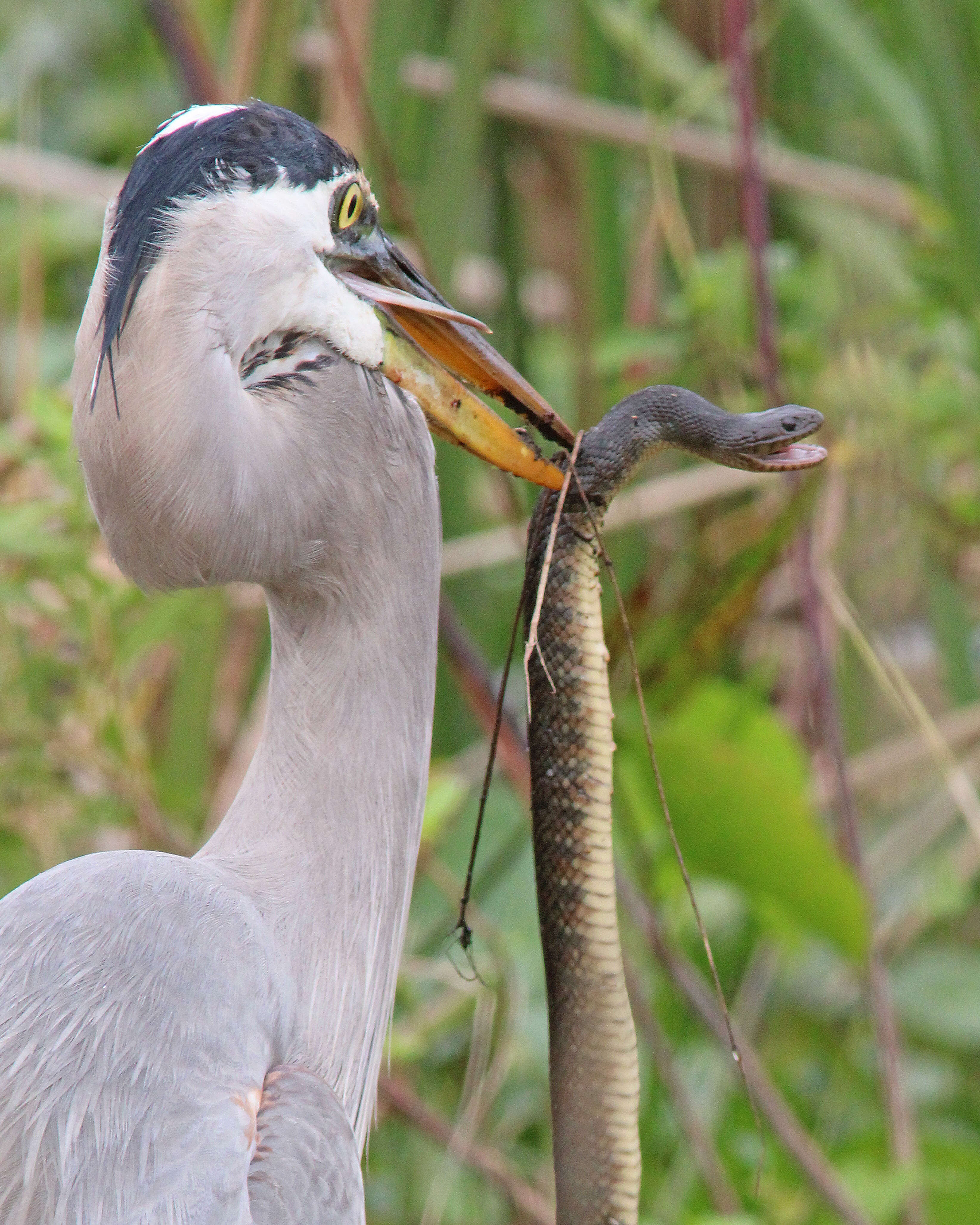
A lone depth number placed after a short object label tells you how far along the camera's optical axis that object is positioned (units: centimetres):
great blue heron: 794
